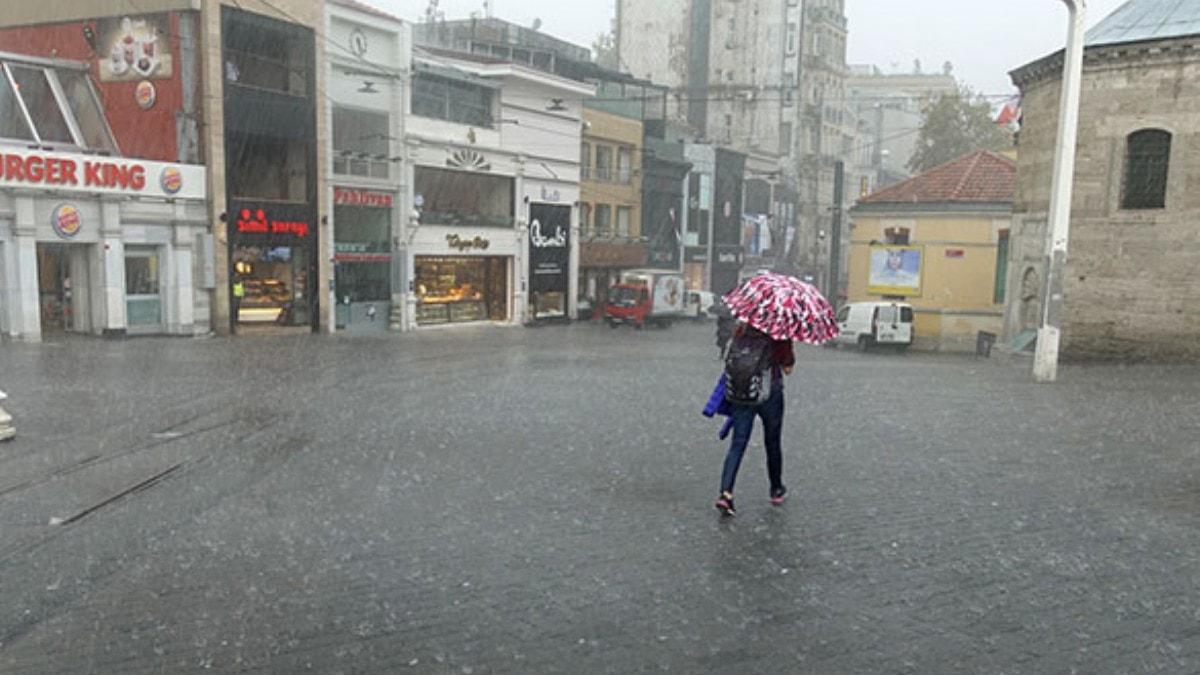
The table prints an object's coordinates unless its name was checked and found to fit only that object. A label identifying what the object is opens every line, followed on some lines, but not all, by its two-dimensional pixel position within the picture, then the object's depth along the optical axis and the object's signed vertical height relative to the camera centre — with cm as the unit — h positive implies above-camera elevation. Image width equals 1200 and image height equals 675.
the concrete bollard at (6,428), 1012 -225
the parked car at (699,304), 4653 -307
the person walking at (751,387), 716 -110
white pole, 1625 +126
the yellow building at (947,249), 3925 +8
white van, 3409 -279
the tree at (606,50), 7512 +1608
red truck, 4097 -260
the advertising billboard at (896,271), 4050 -94
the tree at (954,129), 6488 +854
